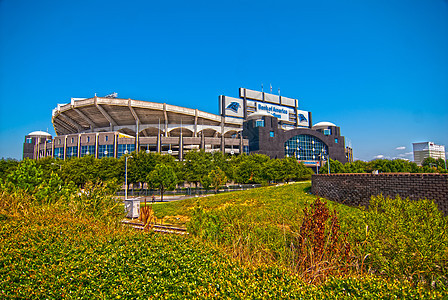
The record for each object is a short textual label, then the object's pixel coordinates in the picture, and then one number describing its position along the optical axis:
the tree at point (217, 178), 32.50
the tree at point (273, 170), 38.32
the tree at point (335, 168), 43.84
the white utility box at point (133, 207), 16.17
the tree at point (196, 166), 37.19
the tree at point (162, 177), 29.31
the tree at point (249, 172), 37.34
